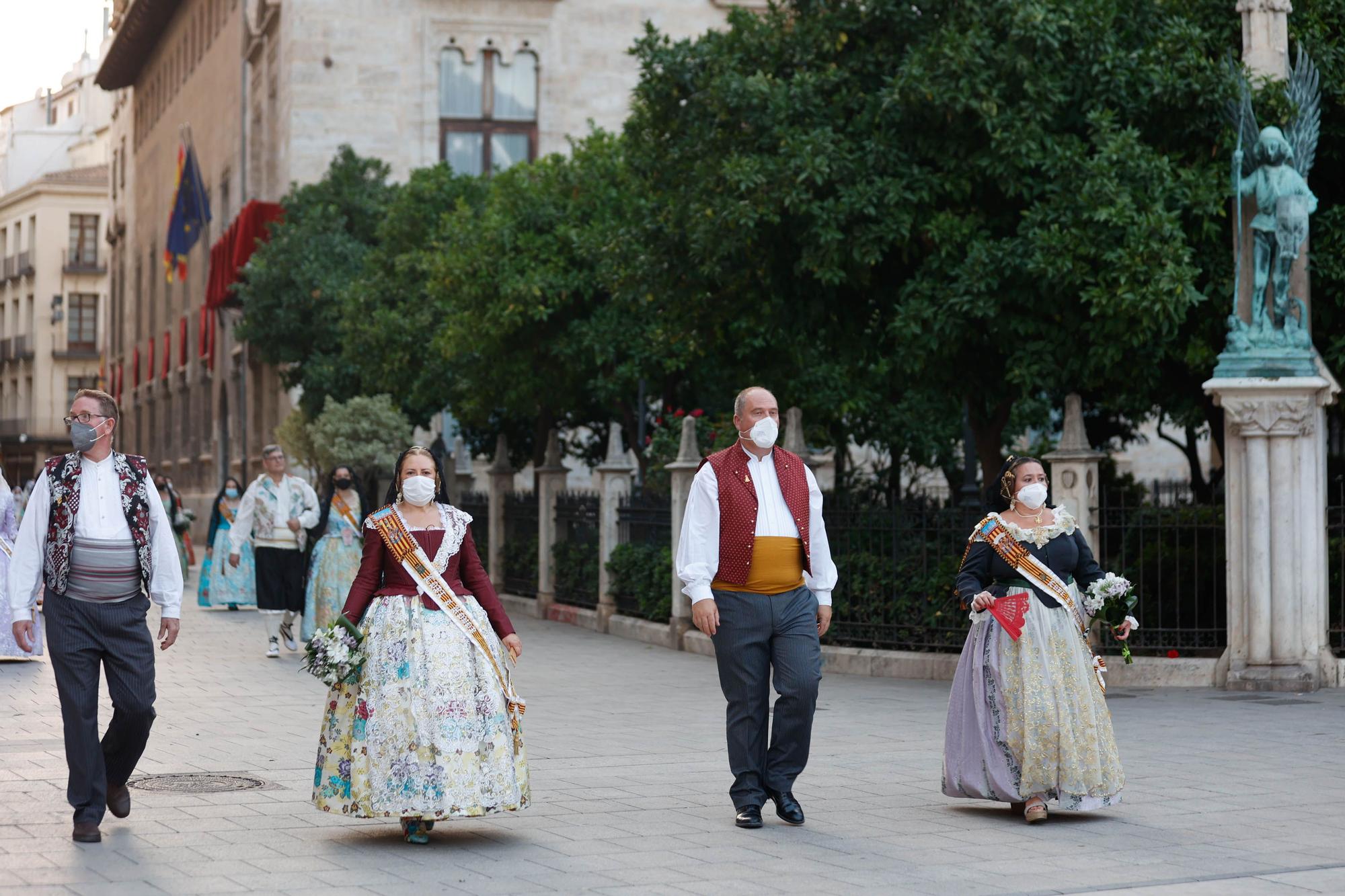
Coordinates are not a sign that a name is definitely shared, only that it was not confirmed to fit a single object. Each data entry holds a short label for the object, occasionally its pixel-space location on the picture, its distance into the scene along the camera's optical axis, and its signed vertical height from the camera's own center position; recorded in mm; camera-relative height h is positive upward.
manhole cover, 9602 -1332
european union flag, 49906 +7827
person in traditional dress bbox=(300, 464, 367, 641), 16188 -260
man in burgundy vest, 8500 -324
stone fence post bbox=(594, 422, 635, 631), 21172 +174
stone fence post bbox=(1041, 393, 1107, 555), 14875 +362
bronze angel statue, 14148 +2193
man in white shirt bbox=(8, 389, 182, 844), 8039 -292
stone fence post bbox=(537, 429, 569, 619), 23484 -4
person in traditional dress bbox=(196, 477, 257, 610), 25375 -740
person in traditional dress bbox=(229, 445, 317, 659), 17719 -170
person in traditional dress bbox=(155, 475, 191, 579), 25547 +106
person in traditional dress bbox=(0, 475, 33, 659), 14844 -91
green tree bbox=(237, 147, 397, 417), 35500 +4258
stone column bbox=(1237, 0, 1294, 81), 15273 +3771
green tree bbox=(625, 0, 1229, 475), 14852 +2642
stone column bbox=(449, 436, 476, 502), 29406 +667
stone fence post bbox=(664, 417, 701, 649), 18812 +321
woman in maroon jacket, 7801 -798
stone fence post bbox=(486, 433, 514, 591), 25750 +162
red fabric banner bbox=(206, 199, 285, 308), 39812 +5773
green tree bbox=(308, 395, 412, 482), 30297 +1295
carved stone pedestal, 14117 -107
